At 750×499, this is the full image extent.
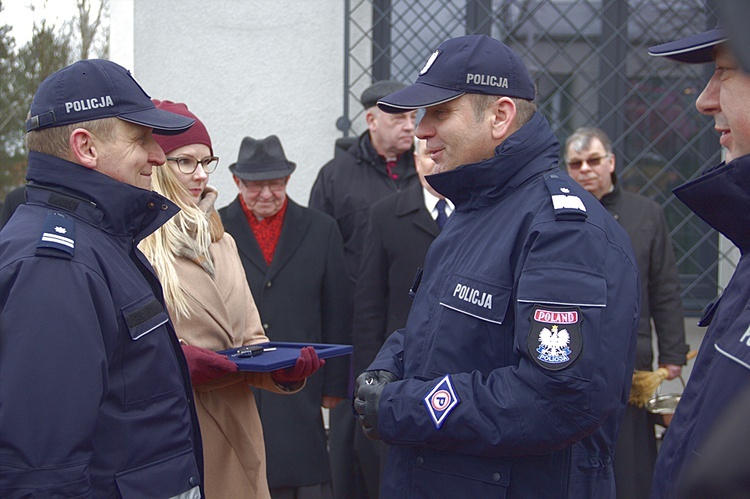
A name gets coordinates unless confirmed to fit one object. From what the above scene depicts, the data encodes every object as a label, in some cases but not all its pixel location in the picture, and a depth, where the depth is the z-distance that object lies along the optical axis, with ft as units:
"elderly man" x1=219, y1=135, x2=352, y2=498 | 13.11
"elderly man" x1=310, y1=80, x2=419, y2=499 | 16.20
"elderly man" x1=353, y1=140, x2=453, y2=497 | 13.33
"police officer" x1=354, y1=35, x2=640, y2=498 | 6.51
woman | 9.24
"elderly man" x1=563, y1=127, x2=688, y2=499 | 14.55
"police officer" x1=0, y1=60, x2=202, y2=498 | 5.88
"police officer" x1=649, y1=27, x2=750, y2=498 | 4.66
